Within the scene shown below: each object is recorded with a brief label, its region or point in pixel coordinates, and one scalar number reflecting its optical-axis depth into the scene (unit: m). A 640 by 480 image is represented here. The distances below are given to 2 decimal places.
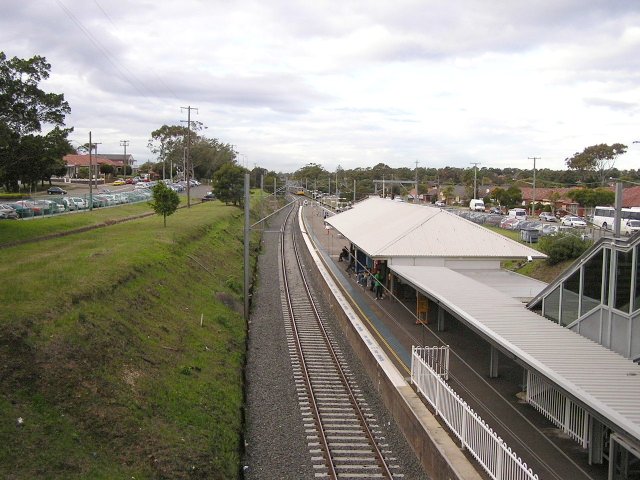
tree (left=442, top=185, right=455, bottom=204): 97.62
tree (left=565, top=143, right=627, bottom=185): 81.44
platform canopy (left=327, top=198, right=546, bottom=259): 22.53
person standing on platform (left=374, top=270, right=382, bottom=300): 25.28
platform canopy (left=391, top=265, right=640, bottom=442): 8.59
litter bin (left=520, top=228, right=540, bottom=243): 37.25
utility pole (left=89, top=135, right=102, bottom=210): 47.11
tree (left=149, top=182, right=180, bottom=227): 36.34
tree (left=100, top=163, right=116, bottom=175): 114.69
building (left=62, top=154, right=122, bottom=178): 107.57
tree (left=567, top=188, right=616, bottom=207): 56.09
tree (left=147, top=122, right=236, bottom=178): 106.31
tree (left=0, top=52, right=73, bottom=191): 24.84
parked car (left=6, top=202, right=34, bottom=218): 35.81
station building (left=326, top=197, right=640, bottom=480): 9.14
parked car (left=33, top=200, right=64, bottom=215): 38.56
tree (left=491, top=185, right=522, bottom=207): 71.31
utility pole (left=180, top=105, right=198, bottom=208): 56.62
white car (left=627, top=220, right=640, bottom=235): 37.59
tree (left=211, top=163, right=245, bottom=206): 67.88
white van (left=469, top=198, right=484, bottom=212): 70.62
